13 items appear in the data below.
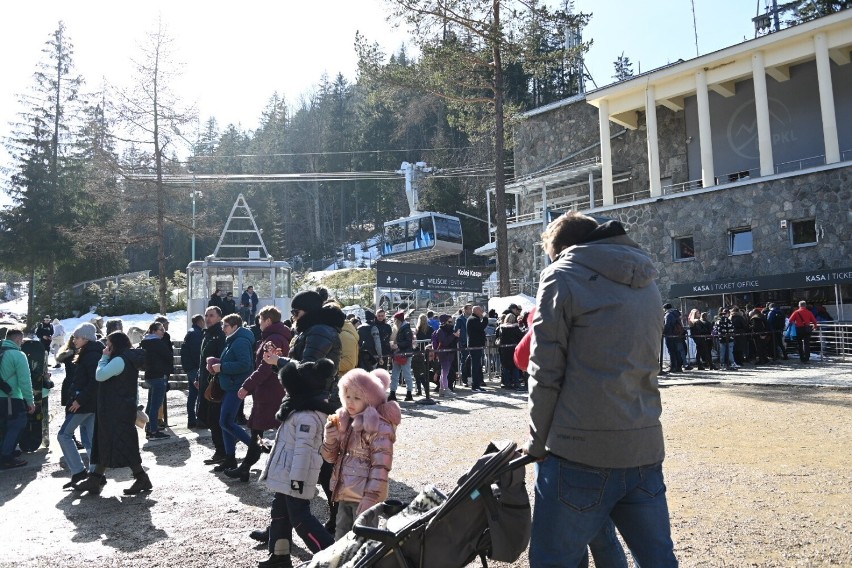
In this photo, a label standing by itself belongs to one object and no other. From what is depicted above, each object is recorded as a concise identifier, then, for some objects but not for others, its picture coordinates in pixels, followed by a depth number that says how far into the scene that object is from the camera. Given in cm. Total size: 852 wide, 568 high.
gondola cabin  4081
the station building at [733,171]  2547
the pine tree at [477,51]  2228
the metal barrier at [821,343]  1981
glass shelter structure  2422
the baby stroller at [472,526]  282
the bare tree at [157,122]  3172
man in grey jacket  259
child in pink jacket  420
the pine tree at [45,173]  4041
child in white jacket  446
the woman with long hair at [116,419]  688
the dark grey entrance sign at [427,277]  1795
